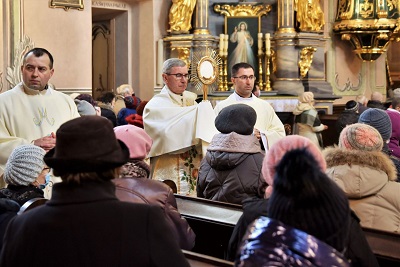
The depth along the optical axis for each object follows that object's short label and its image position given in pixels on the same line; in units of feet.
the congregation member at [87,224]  7.61
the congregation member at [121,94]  36.14
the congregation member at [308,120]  36.24
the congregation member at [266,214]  9.27
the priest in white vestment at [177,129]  21.27
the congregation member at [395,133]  22.29
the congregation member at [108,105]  30.50
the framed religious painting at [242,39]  46.70
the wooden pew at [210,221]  14.83
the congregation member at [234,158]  15.55
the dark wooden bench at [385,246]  12.16
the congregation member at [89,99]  27.77
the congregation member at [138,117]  23.91
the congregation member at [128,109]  30.58
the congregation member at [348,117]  33.71
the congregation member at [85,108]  25.16
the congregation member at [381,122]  19.21
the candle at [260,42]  46.64
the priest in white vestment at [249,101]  23.13
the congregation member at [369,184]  13.24
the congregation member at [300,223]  7.20
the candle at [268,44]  46.49
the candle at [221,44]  45.96
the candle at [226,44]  46.21
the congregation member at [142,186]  11.16
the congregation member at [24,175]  12.90
